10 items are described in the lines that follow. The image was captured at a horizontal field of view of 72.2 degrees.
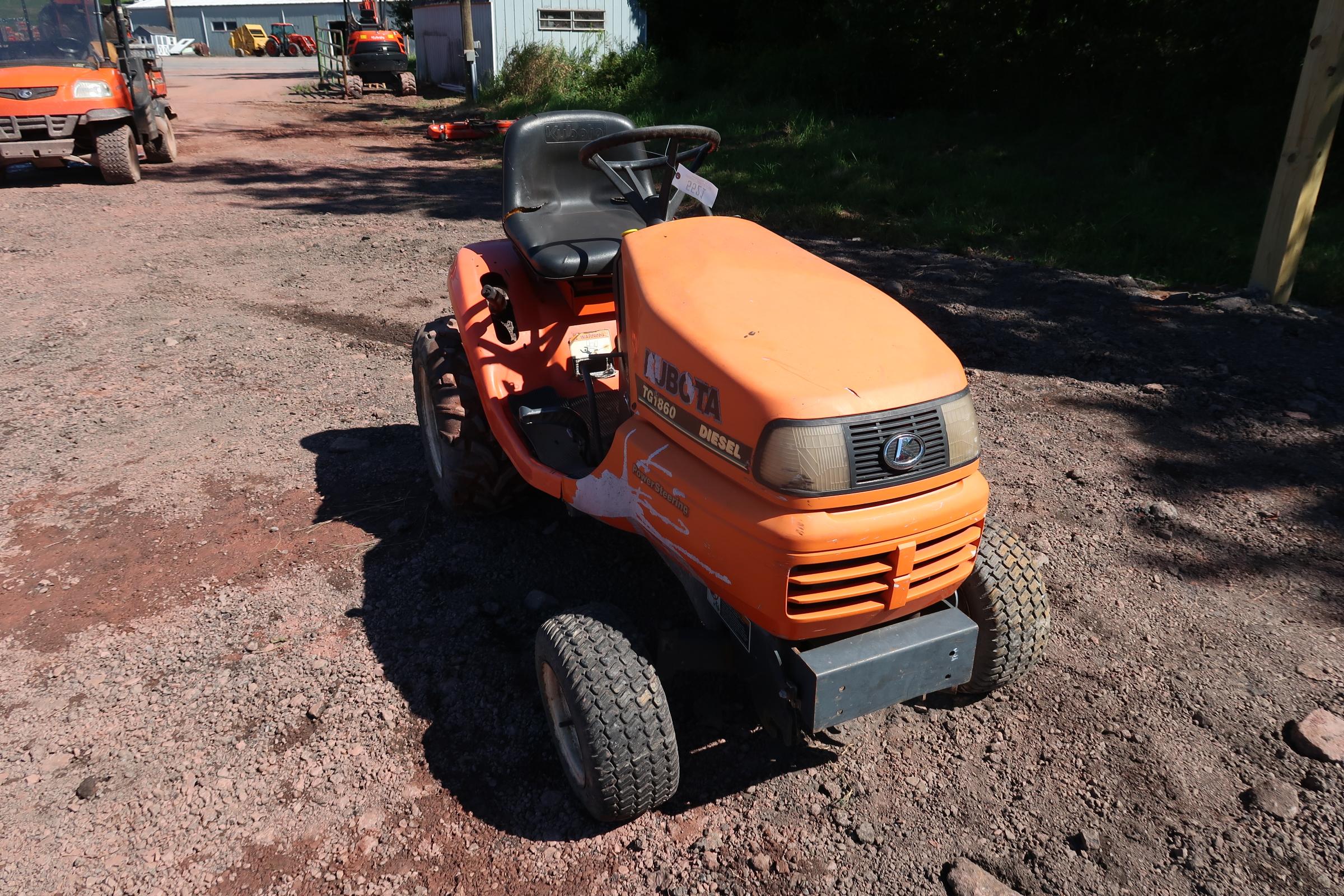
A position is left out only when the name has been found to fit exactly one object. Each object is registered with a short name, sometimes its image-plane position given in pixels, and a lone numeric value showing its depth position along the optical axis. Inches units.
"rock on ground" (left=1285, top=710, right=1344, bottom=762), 106.9
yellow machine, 1841.8
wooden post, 231.0
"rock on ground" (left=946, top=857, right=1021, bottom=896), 91.3
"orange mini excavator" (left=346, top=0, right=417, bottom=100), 828.0
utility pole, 676.1
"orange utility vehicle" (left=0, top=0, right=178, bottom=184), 380.2
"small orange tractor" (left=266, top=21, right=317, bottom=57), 1755.0
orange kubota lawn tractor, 84.1
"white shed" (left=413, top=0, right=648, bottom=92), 717.9
